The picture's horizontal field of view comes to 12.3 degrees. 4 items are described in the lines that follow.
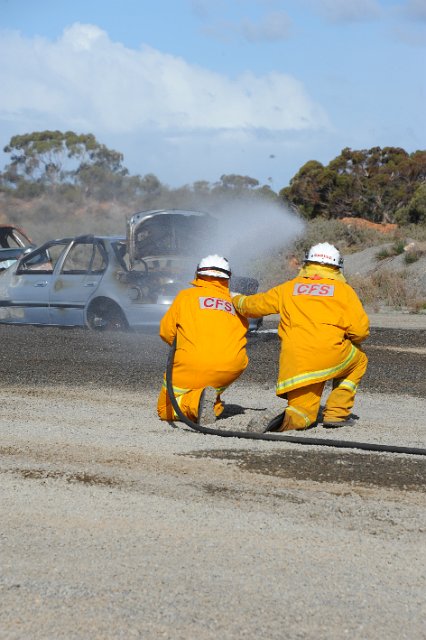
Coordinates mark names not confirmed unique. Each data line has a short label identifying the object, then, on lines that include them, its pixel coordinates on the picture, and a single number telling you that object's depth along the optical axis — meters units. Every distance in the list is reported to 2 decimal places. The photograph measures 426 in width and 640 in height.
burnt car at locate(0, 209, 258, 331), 28.71
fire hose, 14.28
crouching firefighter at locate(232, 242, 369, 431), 15.76
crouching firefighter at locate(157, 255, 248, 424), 16.20
